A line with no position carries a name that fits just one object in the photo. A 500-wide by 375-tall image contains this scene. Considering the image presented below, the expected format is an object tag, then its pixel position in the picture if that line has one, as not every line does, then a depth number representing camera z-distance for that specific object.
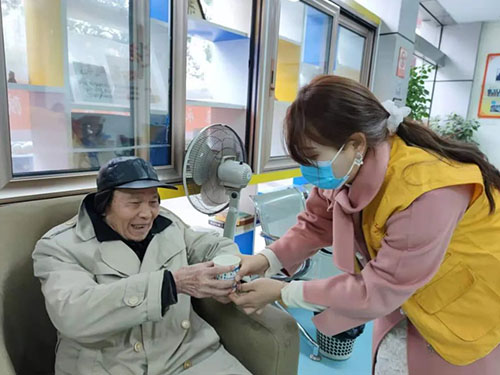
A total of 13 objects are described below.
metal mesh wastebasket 2.06
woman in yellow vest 0.87
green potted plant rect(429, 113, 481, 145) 6.67
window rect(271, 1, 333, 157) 2.62
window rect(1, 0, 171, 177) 1.40
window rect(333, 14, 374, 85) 3.36
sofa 1.14
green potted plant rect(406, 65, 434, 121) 5.00
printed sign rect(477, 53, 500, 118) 6.57
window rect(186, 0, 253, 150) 2.14
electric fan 1.66
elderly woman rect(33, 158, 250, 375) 1.00
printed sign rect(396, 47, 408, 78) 3.76
